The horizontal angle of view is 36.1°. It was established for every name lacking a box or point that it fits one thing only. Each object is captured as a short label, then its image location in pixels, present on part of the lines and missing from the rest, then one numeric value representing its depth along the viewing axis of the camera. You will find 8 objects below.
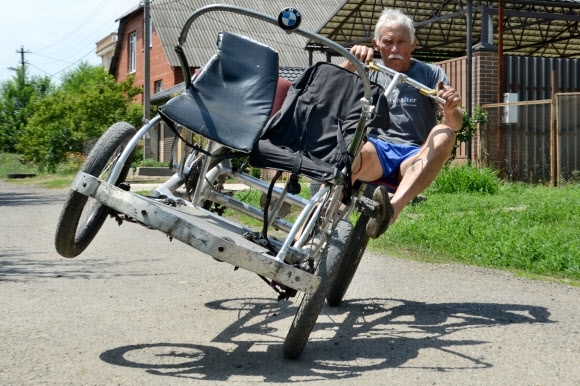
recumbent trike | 4.18
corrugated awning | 19.73
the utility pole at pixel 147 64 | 31.50
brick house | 37.66
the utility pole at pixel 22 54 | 91.18
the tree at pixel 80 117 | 34.19
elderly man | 5.34
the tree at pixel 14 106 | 62.39
